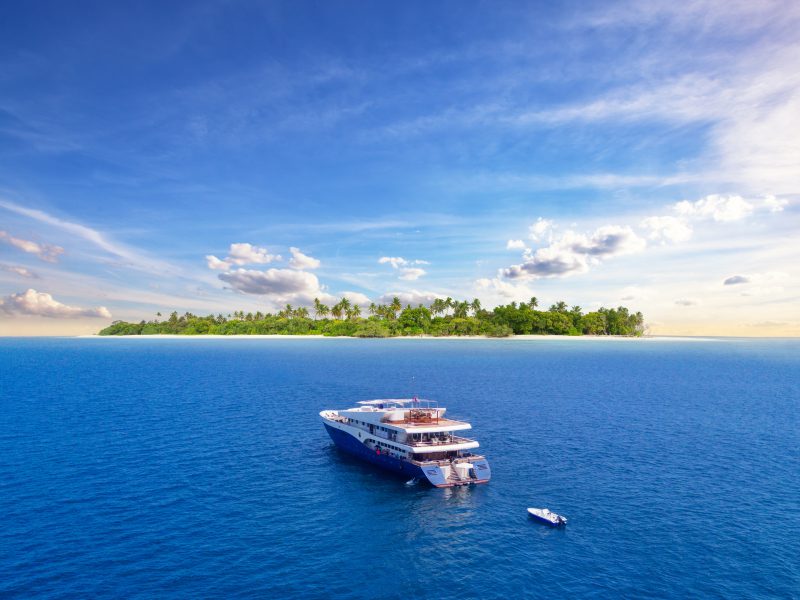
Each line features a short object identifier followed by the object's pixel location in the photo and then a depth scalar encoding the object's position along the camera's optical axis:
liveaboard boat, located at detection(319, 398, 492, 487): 54.28
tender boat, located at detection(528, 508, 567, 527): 42.66
